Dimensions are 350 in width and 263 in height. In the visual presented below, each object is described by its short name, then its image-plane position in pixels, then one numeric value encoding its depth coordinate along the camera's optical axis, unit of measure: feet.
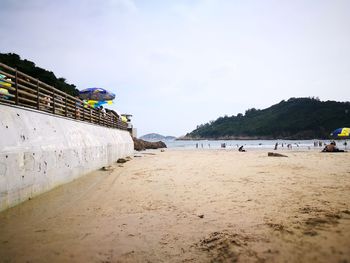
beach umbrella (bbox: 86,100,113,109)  68.59
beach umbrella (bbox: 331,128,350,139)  104.58
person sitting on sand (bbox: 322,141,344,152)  91.46
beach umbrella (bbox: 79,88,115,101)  64.95
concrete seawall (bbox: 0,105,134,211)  18.31
